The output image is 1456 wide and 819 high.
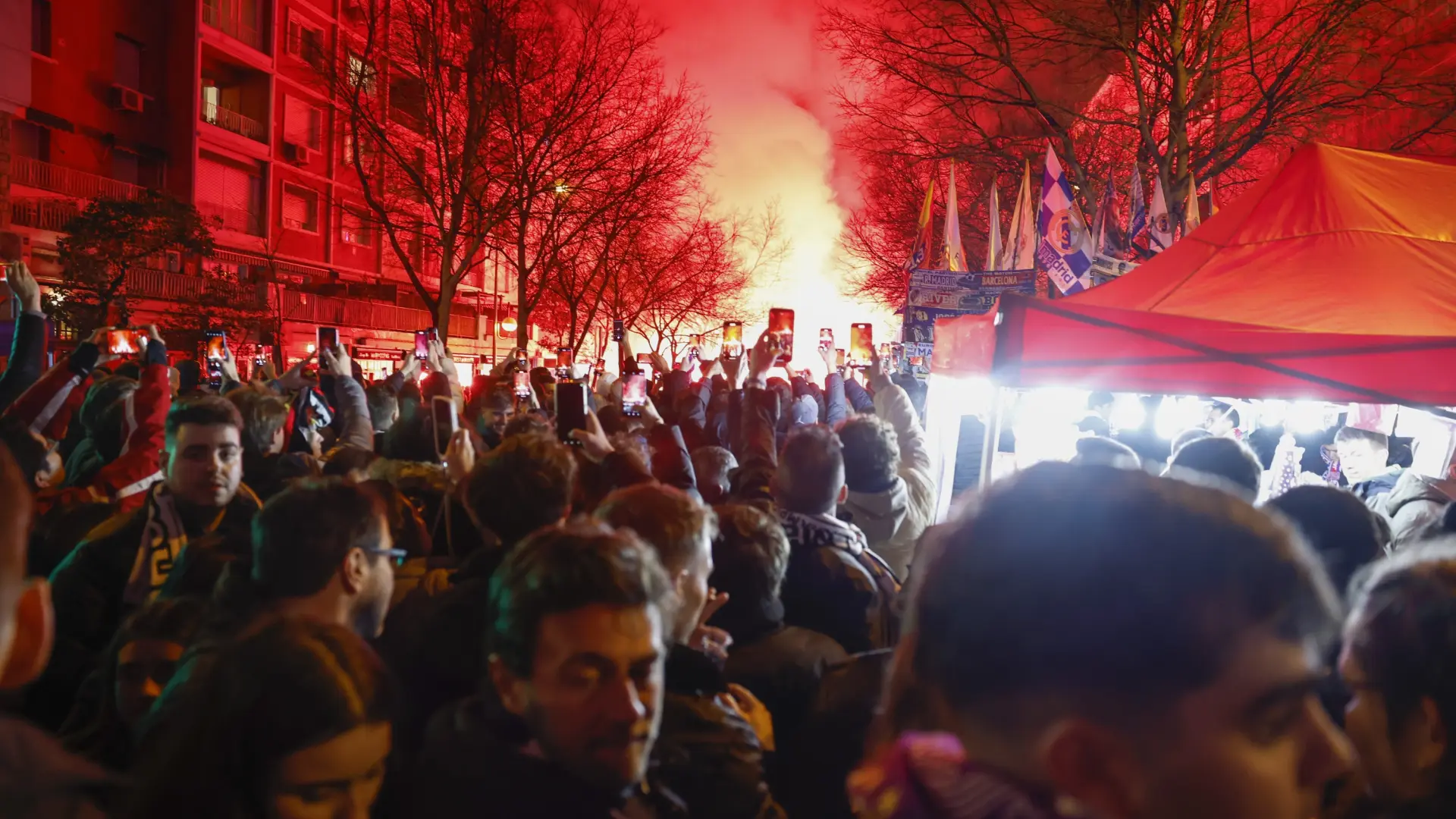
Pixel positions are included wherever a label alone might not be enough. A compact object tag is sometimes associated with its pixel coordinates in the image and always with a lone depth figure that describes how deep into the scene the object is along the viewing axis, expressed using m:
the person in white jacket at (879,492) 4.18
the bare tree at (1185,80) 15.16
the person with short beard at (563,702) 1.60
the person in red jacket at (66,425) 4.18
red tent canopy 3.73
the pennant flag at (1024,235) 14.88
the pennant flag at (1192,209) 14.74
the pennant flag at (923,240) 14.65
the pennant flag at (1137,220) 15.14
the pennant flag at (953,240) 15.43
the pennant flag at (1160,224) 13.99
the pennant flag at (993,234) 16.24
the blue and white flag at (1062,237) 10.14
